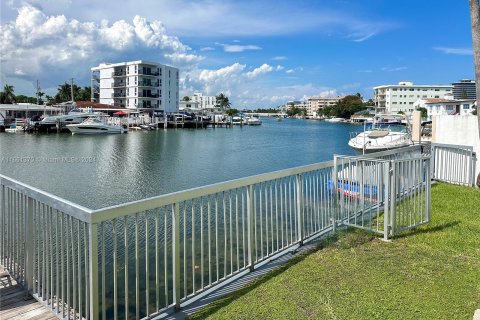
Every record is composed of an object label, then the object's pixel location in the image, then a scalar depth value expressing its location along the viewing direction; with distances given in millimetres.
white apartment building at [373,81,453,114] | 139500
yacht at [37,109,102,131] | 57356
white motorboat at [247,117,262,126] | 111262
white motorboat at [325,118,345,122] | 157775
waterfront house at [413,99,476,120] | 73262
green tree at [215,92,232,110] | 138375
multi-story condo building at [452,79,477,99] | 118138
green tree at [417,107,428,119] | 93800
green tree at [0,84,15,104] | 91875
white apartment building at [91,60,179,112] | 79750
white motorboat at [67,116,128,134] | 54688
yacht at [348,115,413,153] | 26844
